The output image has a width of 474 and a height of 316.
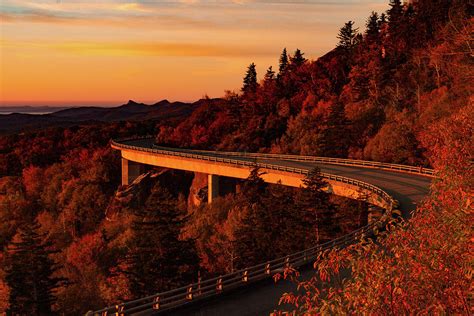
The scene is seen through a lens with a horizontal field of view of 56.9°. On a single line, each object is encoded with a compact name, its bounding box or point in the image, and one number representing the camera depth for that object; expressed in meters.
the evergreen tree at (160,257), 29.09
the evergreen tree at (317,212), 34.72
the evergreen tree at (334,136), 64.50
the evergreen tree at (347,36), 103.19
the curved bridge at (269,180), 17.11
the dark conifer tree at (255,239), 35.94
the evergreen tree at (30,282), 31.86
